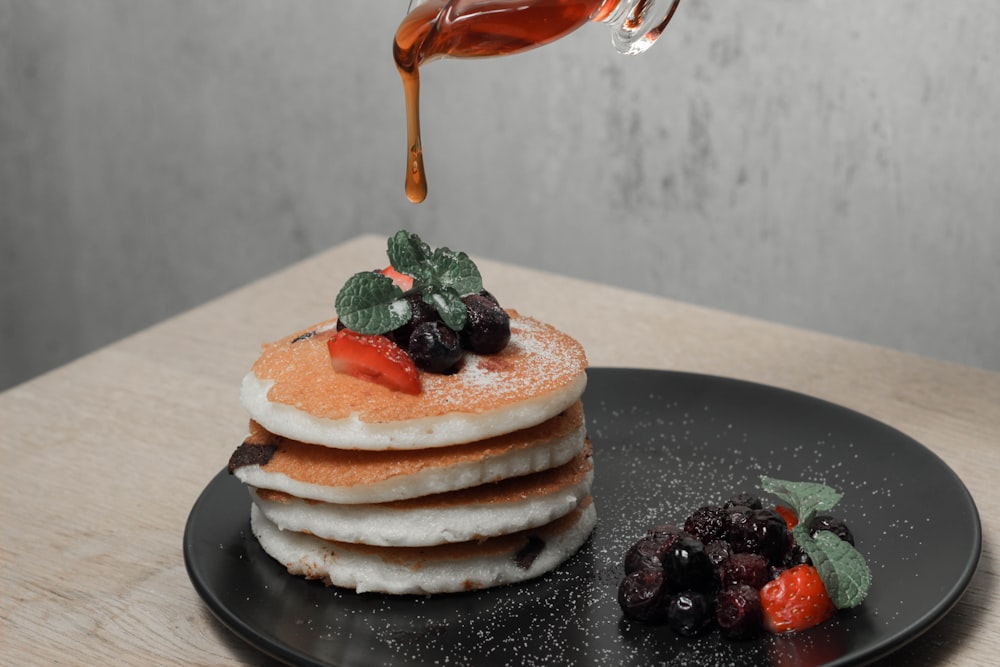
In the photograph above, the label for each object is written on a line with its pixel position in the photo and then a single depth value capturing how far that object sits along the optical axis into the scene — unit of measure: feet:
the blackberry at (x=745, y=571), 1.93
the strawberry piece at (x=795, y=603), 1.89
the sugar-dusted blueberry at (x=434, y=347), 2.02
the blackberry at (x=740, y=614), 1.88
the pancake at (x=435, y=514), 1.98
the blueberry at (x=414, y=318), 2.03
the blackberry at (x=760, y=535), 1.97
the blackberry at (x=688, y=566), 1.92
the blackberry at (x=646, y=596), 1.91
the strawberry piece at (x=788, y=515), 2.08
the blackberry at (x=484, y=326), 2.06
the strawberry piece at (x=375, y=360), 2.00
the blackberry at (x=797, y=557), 1.97
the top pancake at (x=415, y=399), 1.97
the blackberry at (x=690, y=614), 1.89
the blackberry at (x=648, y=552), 1.94
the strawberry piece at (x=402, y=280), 2.13
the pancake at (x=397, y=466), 1.97
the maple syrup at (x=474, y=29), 2.02
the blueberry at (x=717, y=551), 1.96
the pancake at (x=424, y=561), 2.00
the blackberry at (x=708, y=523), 2.00
